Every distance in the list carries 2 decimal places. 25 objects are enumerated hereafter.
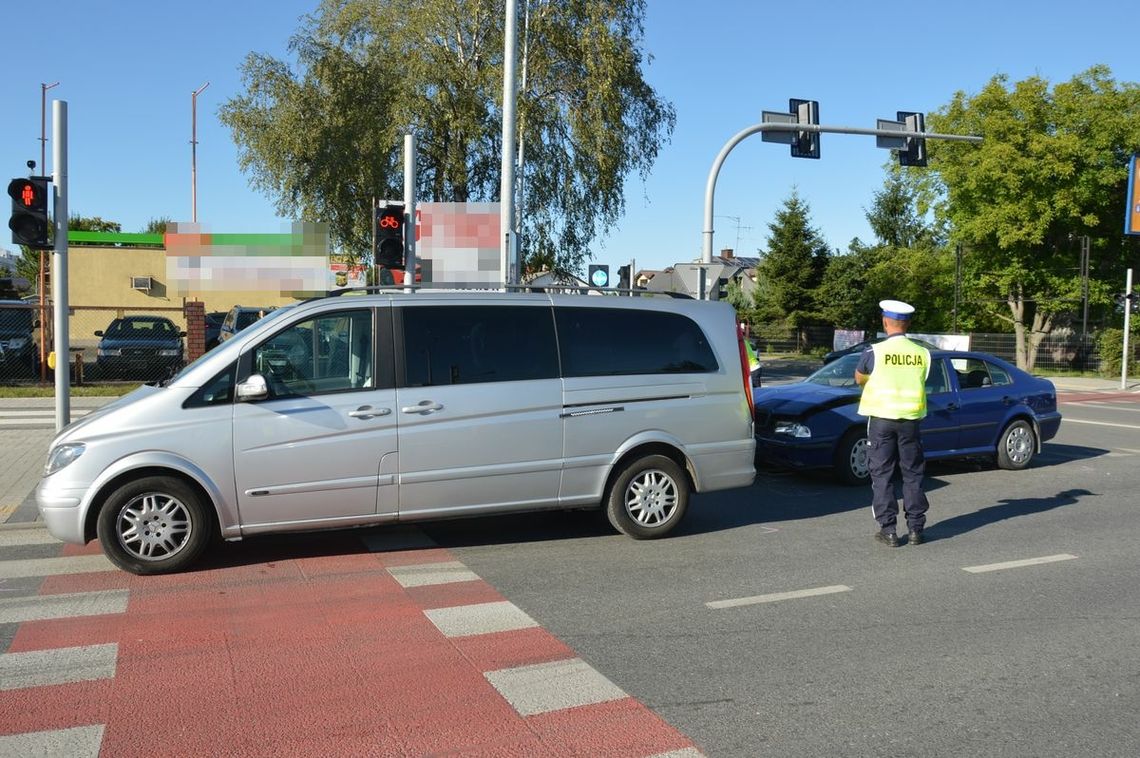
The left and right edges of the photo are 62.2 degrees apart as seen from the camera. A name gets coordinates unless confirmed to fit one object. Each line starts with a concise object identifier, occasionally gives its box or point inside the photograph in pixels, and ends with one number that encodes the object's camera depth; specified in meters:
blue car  10.37
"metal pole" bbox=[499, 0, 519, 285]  13.88
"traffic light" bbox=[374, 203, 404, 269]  11.73
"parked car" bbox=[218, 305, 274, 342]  21.42
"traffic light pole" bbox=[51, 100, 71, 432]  9.01
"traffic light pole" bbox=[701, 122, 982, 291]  15.08
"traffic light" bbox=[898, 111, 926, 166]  17.89
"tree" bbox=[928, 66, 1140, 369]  38.94
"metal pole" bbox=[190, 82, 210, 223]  52.98
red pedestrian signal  8.81
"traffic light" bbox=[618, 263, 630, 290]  17.78
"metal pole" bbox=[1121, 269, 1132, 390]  30.31
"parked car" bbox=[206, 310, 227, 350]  26.48
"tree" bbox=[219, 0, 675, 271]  25.50
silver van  6.44
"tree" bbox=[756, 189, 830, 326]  52.09
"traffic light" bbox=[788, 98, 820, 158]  16.62
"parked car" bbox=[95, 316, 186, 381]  22.14
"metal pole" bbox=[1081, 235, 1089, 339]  32.63
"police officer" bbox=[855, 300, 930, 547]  7.43
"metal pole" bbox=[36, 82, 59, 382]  20.19
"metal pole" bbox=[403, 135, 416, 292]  11.98
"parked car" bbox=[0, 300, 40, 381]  22.73
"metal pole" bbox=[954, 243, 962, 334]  40.62
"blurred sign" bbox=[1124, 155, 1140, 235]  32.97
